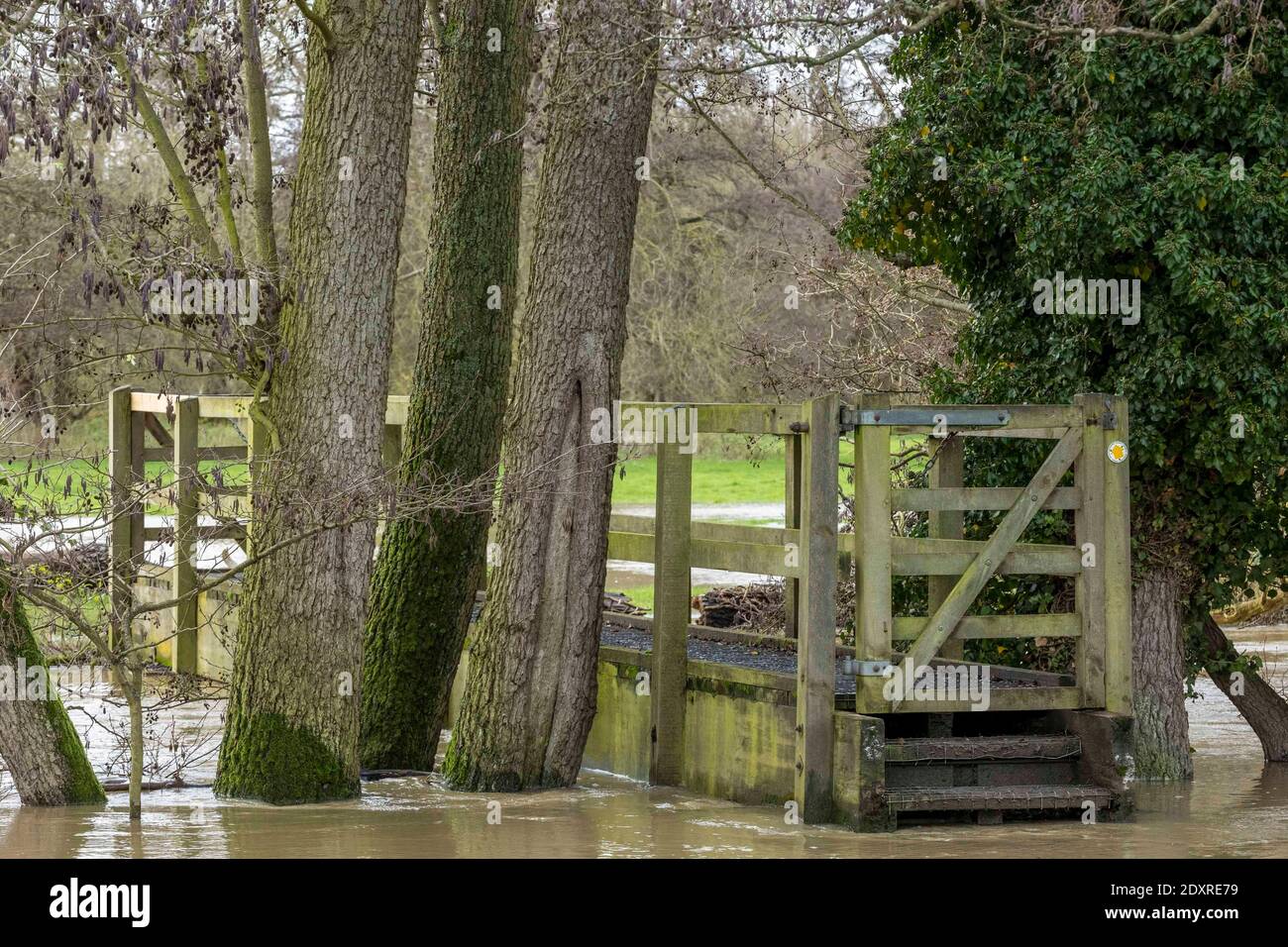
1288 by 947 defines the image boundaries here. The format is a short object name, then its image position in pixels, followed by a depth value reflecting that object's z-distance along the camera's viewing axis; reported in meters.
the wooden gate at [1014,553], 17.83
